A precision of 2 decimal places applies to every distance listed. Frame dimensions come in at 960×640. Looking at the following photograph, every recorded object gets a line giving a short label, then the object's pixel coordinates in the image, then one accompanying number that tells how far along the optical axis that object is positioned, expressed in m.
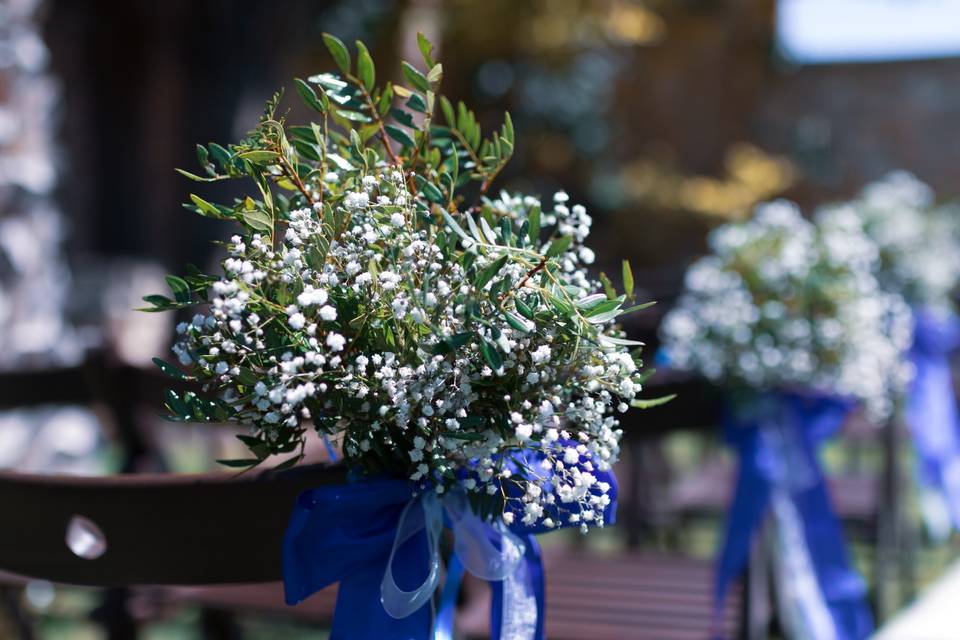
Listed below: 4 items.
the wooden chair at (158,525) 1.17
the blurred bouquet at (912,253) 2.20
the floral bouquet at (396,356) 1.10
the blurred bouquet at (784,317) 1.61
